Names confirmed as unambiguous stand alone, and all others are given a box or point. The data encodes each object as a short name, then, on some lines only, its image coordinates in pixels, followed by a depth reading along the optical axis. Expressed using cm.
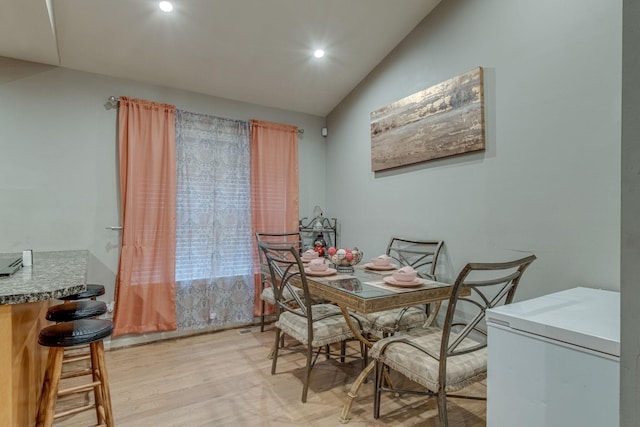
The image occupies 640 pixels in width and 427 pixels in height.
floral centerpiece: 245
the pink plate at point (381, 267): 253
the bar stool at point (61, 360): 153
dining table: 175
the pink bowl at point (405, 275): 198
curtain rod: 311
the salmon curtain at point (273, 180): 375
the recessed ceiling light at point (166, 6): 243
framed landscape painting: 243
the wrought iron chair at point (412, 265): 243
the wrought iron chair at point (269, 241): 331
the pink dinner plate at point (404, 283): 196
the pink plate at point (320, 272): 230
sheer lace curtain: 340
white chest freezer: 108
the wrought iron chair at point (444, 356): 154
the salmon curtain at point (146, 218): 309
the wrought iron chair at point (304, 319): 218
